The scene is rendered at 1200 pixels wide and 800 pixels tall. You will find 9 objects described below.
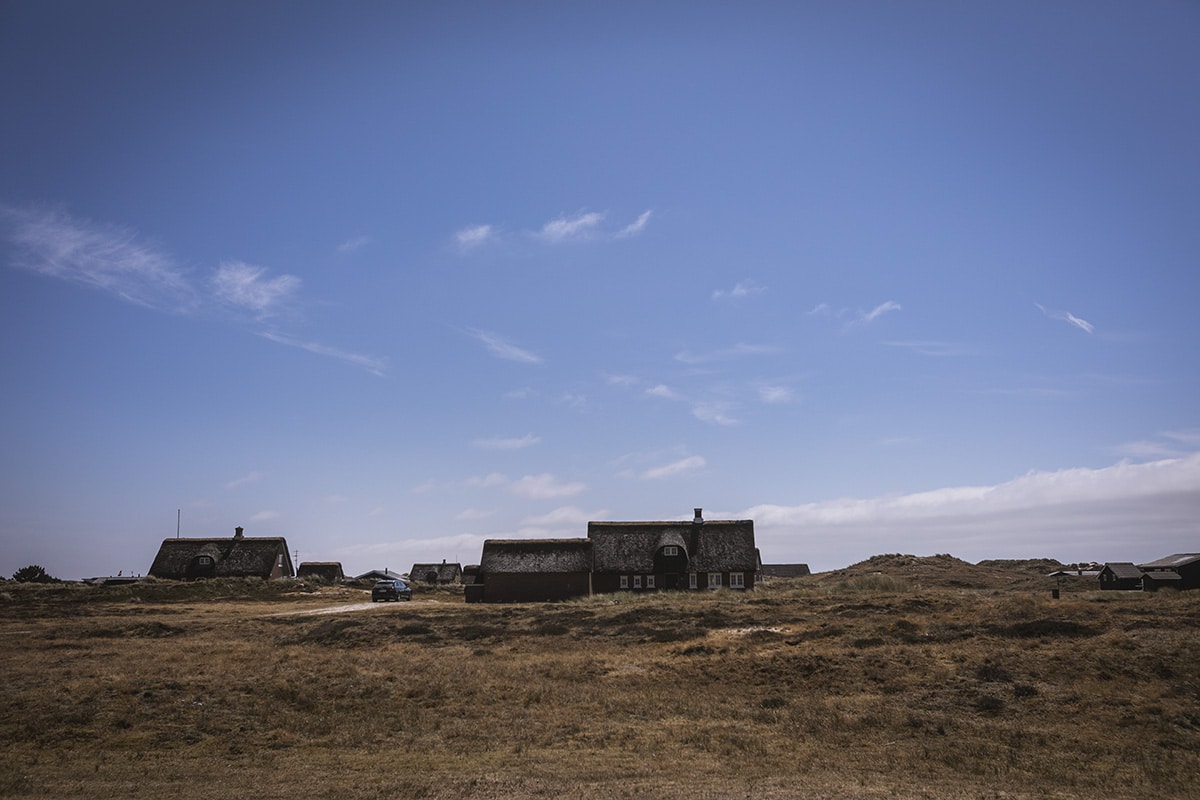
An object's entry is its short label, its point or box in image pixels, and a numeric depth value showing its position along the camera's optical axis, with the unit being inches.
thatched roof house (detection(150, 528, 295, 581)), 3378.4
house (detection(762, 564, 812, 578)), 5893.7
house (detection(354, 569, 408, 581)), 5000.0
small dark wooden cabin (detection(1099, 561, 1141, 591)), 2719.0
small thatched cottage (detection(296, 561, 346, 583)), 4397.1
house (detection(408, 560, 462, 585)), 5295.3
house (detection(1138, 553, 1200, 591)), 2578.7
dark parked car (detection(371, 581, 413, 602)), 2603.3
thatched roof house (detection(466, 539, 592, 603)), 2655.0
